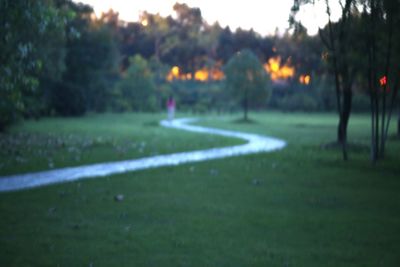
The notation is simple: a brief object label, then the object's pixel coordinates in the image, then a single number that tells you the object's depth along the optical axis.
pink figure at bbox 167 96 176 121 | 37.22
